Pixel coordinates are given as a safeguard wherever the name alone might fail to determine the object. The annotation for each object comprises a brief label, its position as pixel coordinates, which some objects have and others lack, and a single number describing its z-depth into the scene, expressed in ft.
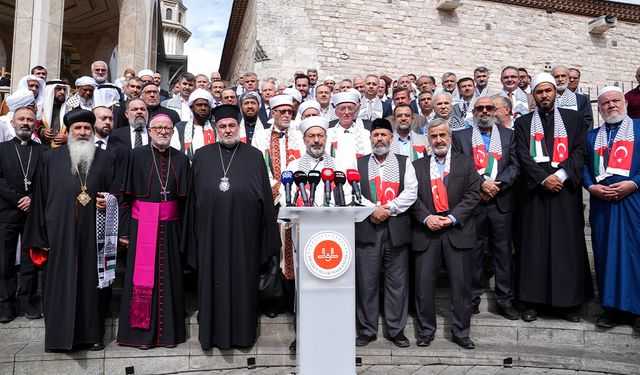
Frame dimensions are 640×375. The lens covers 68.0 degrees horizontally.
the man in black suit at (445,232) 14.17
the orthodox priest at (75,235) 12.98
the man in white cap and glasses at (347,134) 16.39
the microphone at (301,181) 9.86
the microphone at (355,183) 10.07
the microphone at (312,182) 9.82
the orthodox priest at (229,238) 13.38
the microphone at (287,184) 9.90
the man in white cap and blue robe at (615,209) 14.32
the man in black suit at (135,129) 17.13
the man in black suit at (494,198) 15.42
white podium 9.47
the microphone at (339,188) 9.87
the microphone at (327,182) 9.95
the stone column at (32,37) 30.40
